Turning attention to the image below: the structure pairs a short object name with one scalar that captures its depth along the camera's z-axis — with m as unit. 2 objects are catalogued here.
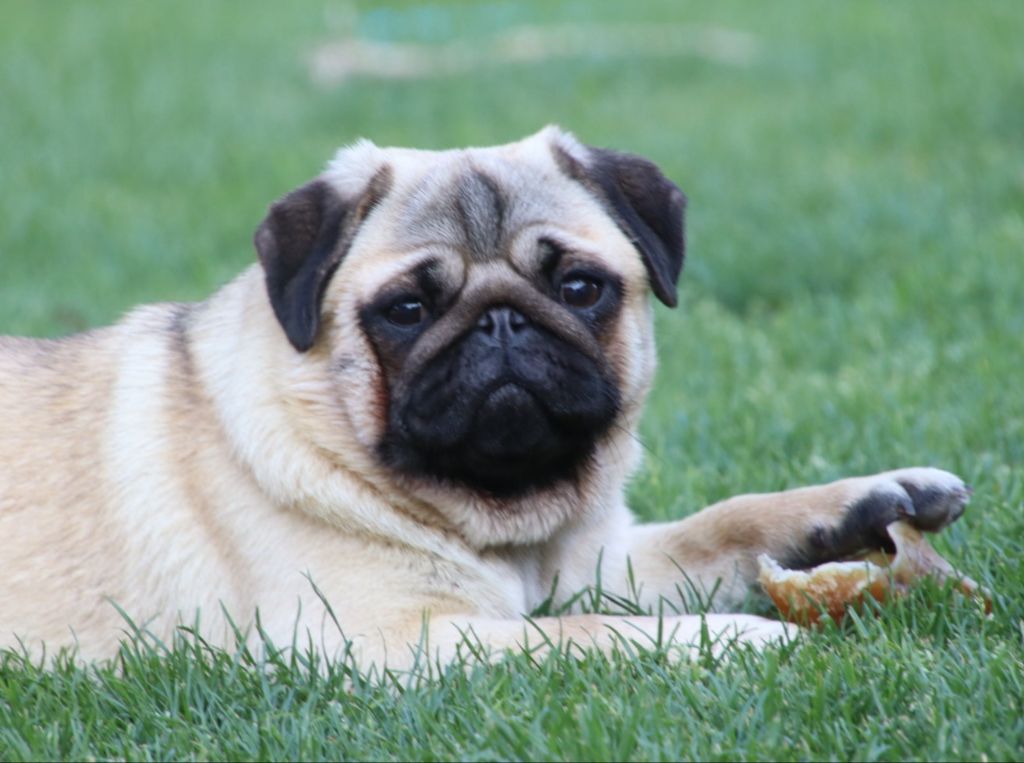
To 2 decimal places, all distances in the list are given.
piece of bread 7.69
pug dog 7.58
